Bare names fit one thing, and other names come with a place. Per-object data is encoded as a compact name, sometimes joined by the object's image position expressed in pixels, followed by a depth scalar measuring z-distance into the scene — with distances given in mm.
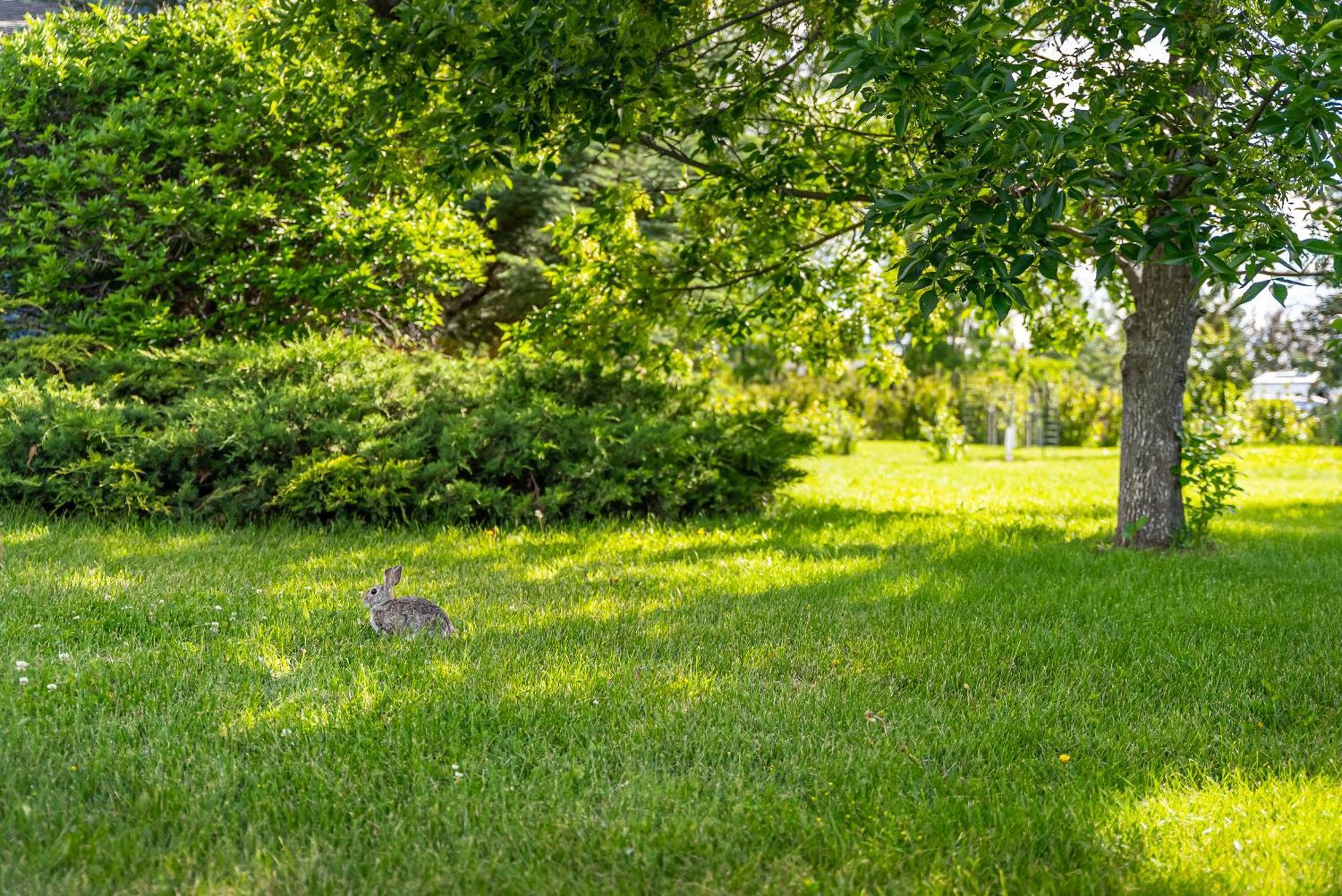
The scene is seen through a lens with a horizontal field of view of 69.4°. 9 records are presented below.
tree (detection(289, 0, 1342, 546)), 3293
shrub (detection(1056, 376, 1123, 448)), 23969
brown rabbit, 4164
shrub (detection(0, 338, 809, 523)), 6906
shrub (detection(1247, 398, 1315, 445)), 22938
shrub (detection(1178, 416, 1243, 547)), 6699
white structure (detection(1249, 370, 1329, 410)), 29078
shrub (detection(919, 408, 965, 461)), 17062
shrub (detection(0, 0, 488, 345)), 8555
